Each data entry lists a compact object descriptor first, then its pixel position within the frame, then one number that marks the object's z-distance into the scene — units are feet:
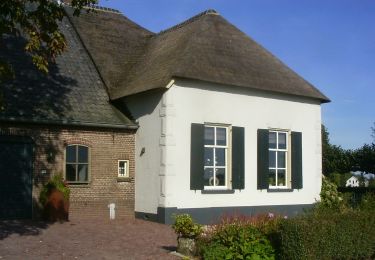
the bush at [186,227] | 34.63
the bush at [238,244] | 31.73
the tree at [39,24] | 32.99
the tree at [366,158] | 127.24
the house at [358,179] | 132.36
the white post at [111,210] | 56.34
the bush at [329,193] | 65.36
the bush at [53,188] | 52.24
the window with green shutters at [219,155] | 55.36
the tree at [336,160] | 132.26
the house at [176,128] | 53.88
